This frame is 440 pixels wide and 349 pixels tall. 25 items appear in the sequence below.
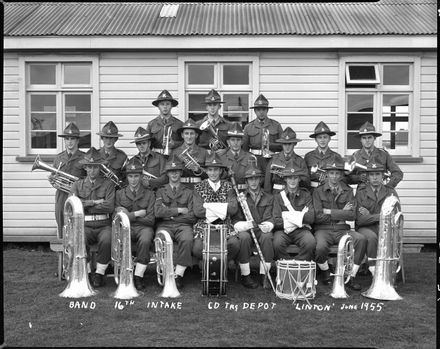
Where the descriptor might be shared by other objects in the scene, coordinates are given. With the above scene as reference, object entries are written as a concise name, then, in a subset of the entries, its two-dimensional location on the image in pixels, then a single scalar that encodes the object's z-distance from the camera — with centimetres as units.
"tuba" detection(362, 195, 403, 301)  627
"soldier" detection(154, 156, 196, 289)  668
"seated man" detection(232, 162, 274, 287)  668
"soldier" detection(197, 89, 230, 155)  800
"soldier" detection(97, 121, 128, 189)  769
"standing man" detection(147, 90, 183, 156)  802
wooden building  980
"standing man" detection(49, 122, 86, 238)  781
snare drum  615
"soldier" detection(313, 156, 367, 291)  673
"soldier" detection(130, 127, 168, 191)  752
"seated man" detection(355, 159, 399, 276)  701
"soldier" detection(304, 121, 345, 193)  759
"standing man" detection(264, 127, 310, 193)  750
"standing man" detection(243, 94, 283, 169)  802
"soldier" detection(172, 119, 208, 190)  753
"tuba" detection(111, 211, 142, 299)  623
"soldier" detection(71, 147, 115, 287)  680
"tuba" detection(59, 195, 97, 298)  626
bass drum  618
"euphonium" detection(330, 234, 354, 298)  629
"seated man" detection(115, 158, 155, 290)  669
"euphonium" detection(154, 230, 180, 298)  632
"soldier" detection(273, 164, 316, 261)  666
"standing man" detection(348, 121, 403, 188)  765
